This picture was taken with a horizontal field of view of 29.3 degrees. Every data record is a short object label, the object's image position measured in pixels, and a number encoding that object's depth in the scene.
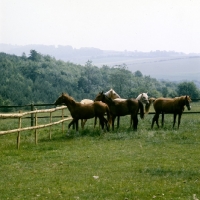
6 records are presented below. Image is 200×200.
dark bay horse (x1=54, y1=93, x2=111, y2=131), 18.14
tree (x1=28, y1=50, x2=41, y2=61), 110.67
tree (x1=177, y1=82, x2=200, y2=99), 68.72
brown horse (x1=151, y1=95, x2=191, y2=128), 19.42
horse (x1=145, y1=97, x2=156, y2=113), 22.18
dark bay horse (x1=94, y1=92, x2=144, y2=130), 19.20
